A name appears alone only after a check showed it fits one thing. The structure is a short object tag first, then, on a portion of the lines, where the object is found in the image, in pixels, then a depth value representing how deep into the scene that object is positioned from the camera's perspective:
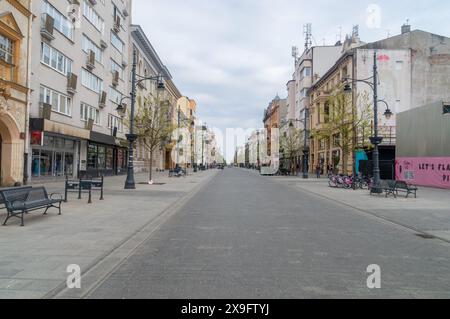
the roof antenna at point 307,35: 73.00
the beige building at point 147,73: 50.34
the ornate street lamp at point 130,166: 22.88
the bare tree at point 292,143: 55.49
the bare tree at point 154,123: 29.86
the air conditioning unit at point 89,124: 33.31
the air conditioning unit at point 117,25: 40.48
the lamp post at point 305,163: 44.38
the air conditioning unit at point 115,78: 40.84
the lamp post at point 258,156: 122.88
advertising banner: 27.94
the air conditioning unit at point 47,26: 25.19
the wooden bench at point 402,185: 19.47
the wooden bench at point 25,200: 9.65
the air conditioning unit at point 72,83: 29.47
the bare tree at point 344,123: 28.31
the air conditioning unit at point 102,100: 36.56
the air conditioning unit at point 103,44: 36.98
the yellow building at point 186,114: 79.32
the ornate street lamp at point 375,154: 21.28
